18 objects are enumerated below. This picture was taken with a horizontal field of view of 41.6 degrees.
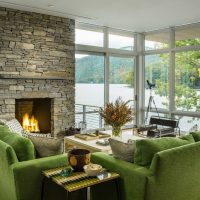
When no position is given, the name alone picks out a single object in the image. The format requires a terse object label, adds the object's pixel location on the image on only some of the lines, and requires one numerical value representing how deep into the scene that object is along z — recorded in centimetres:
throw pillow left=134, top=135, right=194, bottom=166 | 229
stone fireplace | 493
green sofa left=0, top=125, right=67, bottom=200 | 220
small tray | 410
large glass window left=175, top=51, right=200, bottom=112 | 617
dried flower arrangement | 369
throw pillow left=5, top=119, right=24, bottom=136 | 410
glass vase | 386
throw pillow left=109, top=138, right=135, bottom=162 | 245
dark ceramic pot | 226
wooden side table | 202
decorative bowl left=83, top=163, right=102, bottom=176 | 217
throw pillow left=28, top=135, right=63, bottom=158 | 256
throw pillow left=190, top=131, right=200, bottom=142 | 279
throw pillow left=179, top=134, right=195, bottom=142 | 268
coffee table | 356
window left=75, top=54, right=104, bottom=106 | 626
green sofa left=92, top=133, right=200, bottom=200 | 213
